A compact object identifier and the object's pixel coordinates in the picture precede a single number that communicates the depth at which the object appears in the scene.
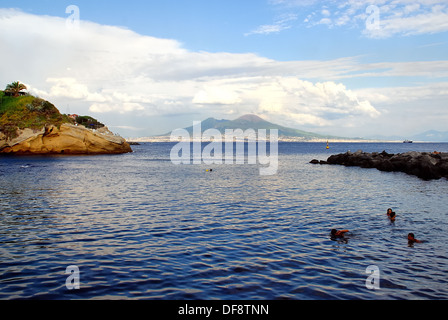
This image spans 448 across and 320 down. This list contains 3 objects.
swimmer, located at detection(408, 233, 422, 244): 18.69
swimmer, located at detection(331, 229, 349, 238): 19.19
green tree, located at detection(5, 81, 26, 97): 118.88
